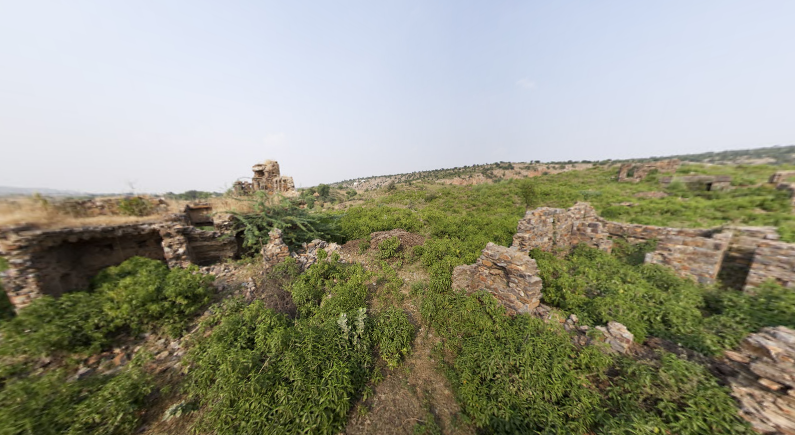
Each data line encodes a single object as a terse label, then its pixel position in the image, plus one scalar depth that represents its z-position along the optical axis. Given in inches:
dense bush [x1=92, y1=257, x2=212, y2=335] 179.4
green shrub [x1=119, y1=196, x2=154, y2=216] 312.3
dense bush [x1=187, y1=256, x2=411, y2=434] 118.8
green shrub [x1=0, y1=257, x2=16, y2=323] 202.7
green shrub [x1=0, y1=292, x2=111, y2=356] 147.3
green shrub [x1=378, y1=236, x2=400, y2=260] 292.0
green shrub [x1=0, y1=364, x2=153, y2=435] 106.9
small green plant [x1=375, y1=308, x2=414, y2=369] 163.9
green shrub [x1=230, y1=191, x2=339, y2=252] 323.3
